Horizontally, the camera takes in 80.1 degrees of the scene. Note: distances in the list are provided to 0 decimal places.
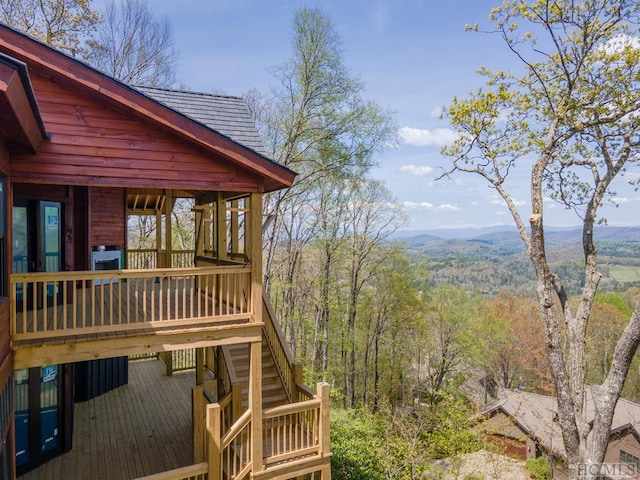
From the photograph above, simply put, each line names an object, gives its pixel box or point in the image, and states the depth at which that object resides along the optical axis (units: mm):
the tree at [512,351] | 27047
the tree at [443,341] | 24141
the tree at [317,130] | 14750
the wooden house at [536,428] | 18812
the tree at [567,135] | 7062
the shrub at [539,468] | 17734
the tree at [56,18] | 12727
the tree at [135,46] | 15148
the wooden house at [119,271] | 4578
